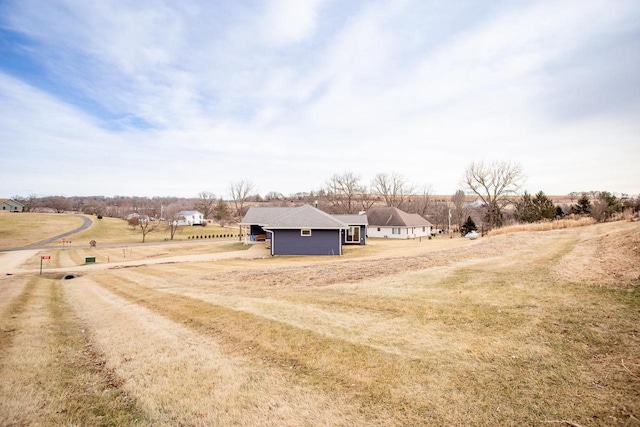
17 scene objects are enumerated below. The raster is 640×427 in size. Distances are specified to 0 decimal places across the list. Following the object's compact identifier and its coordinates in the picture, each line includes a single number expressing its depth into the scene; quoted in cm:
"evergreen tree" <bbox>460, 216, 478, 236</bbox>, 5391
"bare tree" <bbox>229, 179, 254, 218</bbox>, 7581
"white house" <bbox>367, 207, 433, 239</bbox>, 5036
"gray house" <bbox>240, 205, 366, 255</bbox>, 2970
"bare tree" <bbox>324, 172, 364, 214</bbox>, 7031
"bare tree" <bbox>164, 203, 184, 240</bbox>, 5630
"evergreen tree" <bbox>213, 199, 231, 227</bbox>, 8744
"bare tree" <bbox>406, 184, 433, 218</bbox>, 8038
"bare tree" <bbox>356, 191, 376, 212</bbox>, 7056
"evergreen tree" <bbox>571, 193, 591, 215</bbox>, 4592
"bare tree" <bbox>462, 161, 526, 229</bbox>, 5188
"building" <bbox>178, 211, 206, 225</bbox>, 8638
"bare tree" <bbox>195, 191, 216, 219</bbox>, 10612
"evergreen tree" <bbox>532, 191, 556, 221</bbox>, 5069
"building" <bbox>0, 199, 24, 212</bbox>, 9369
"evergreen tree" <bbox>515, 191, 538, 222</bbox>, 5256
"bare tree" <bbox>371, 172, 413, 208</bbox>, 7250
